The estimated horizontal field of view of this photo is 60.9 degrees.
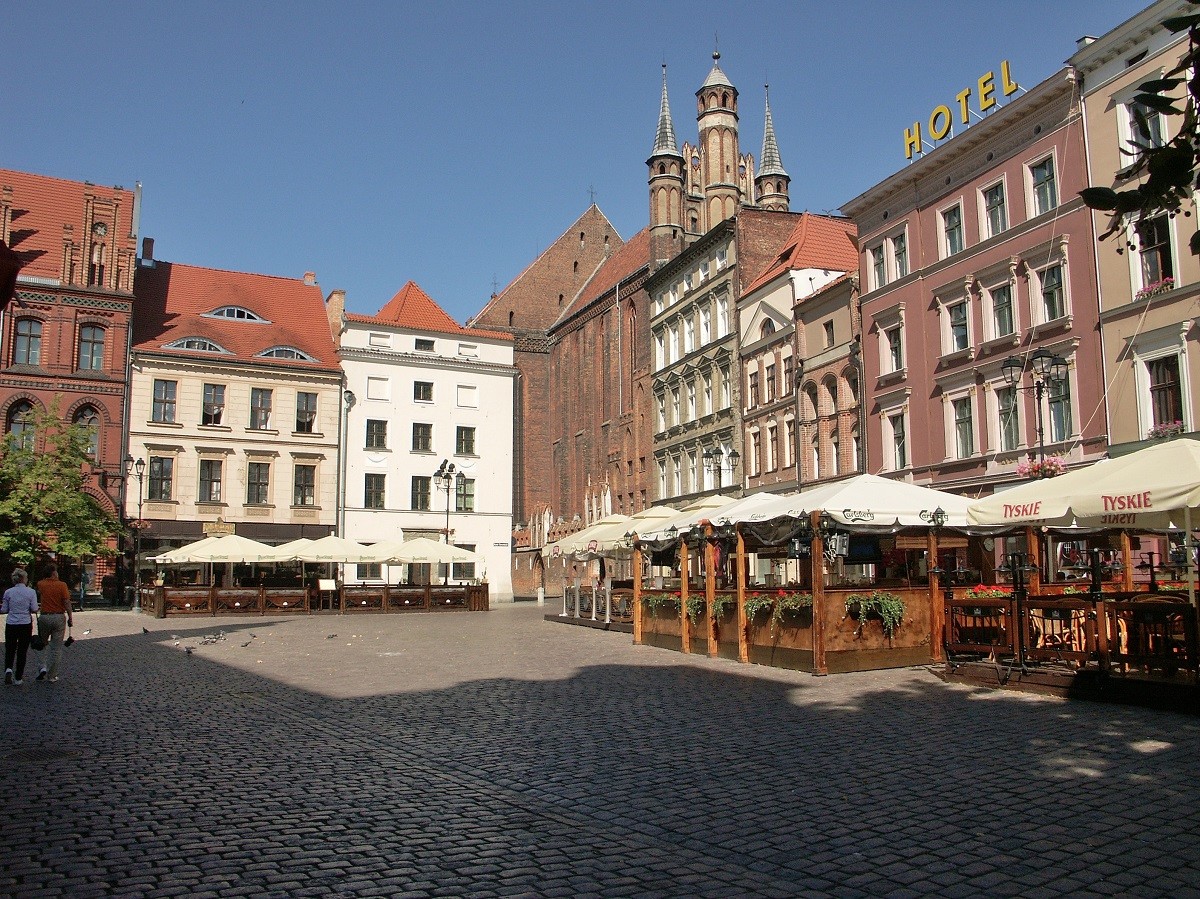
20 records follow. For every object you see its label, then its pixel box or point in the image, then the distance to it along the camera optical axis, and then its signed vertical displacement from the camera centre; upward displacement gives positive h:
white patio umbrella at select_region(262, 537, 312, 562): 37.53 +1.49
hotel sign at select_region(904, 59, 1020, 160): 29.64 +14.44
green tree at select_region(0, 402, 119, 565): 37.91 +3.31
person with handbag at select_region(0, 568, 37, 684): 14.76 -0.42
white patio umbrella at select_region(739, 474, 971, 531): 16.41 +1.31
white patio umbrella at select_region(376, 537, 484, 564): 39.41 +1.41
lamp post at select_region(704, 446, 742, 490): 46.31 +5.66
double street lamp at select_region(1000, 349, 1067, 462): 21.77 +4.77
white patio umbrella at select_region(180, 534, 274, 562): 36.44 +1.46
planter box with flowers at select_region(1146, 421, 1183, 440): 23.97 +3.51
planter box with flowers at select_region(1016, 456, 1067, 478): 22.06 +2.48
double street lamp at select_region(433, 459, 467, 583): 43.22 +5.02
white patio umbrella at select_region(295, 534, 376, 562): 38.06 +1.47
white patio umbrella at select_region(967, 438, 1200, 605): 11.13 +1.01
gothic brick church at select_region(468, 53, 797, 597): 60.53 +17.22
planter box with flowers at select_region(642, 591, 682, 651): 21.30 -0.71
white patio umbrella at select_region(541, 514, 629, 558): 30.53 +1.38
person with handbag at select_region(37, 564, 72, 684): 15.21 -0.35
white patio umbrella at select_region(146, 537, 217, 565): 36.53 +1.30
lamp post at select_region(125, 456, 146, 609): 43.53 +4.75
